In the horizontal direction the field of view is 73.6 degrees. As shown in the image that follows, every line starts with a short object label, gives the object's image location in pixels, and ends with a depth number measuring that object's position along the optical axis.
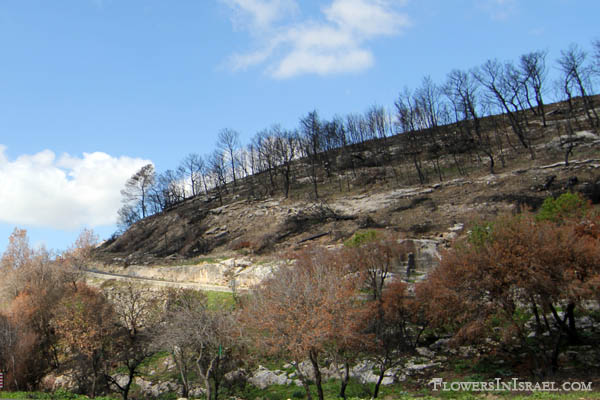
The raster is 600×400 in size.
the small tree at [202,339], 24.28
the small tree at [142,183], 94.69
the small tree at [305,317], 18.95
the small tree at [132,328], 30.67
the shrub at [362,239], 31.94
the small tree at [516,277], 20.39
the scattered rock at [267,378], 27.53
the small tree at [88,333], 29.27
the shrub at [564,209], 27.34
